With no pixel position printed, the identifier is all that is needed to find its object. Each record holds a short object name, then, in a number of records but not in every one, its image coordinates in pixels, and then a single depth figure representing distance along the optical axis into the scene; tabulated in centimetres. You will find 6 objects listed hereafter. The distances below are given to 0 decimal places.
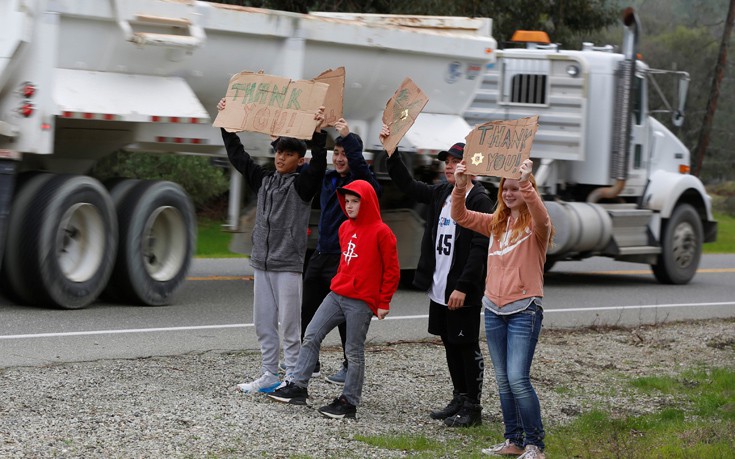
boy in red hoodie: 1447
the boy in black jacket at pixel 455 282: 1434
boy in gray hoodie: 1512
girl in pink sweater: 1288
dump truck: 3139
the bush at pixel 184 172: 4334
